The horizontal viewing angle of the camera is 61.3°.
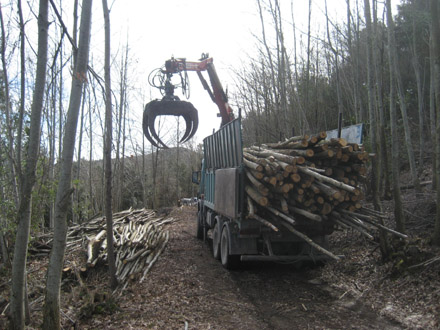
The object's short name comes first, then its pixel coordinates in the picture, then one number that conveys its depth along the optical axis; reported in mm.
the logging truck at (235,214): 6562
